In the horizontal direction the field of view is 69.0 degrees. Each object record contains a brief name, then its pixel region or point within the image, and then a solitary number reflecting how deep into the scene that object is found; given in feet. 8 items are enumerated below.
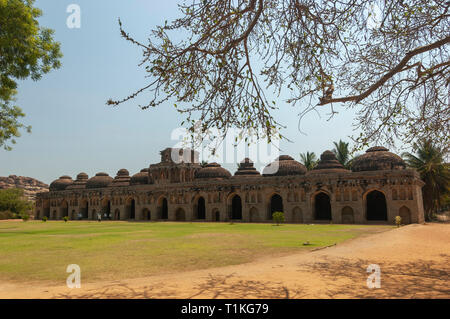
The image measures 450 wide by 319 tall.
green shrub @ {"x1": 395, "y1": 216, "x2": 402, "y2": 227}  81.15
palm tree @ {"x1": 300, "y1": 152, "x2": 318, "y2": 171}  173.80
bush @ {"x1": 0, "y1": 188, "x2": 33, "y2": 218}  175.41
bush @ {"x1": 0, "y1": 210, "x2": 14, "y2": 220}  168.62
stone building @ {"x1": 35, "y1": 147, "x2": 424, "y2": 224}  97.40
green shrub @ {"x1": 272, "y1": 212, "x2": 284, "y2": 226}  93.86
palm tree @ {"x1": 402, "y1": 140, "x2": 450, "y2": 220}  117.60
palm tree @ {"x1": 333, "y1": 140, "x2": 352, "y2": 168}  157.79
